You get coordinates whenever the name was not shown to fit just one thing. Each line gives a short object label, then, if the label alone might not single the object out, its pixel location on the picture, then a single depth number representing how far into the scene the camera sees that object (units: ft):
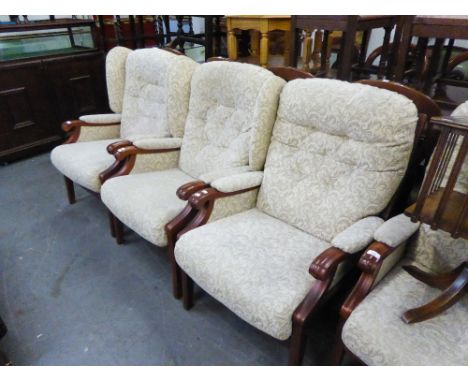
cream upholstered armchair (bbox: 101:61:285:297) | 5.46
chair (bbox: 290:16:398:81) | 6.54
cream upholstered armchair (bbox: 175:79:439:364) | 3.98
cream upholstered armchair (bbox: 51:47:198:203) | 6.85
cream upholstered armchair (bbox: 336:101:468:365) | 3.32
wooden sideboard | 9.74
